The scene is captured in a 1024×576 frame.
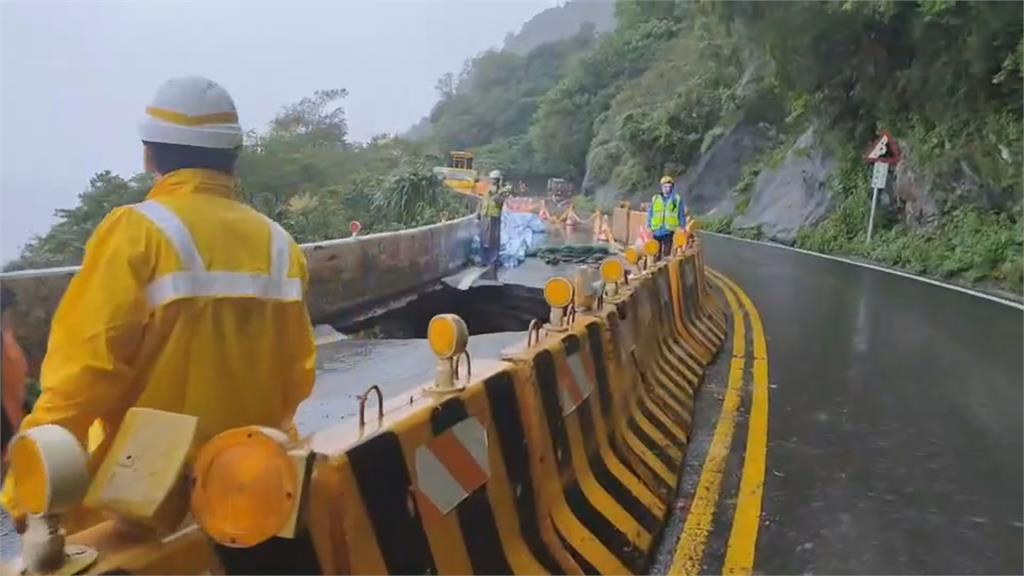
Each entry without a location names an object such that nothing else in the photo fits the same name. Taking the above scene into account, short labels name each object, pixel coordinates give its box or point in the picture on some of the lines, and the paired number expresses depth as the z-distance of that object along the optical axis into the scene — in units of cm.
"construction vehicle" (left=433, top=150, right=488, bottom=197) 3459
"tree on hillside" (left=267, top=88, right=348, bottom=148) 3152
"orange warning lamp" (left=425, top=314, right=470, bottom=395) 337
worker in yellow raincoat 236
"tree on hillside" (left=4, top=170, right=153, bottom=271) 1420
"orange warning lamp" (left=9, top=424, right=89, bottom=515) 190
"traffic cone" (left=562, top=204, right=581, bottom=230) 3222
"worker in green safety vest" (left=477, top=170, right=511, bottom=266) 1800
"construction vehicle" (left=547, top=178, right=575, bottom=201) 6969
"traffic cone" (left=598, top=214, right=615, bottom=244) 2493
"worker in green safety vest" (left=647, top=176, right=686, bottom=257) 1505
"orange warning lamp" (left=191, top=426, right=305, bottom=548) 221
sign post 2405
